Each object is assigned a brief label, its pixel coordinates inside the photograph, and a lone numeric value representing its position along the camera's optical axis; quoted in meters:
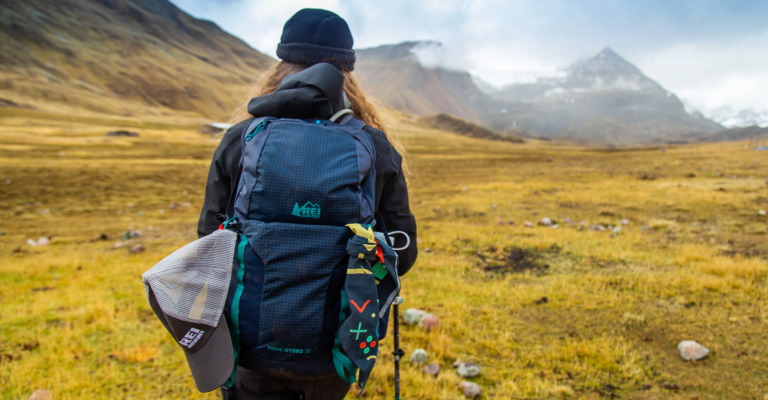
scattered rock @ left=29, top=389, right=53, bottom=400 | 3.66
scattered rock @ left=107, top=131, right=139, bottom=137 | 49.88
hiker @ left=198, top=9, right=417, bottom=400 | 1.89
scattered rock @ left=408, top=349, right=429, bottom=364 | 4.49
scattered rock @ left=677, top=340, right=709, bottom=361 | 4.21
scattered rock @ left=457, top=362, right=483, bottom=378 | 4.22
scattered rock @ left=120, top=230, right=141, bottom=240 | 10.76
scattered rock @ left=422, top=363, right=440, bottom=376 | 4.25
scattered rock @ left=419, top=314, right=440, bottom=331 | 5.26
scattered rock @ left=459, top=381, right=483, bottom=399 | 3.89
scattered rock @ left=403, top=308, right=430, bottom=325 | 5.49
